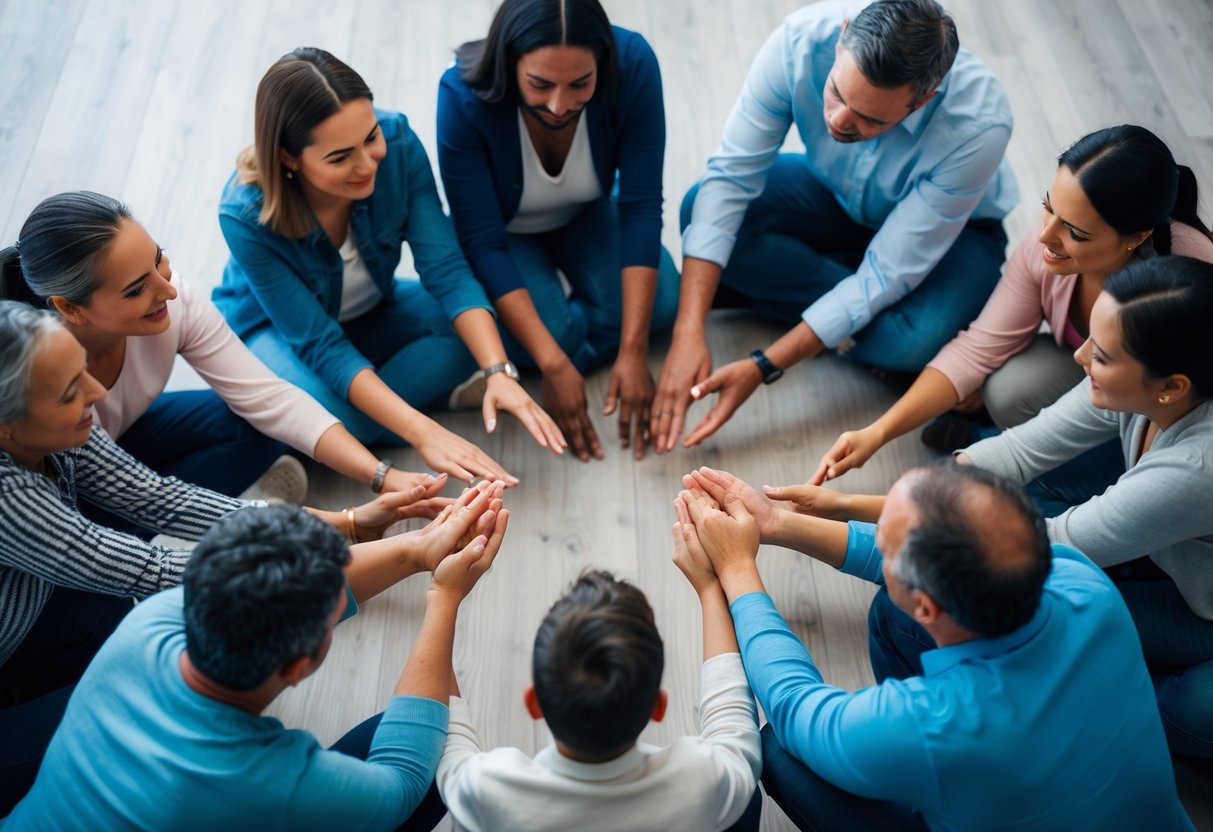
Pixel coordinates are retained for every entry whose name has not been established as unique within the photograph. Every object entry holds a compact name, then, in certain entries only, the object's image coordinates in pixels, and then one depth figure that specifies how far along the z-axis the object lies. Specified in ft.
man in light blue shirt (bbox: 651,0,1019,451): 6.86
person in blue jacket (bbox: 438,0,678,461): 6.54
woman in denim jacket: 6.27
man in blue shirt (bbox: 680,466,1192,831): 4.15
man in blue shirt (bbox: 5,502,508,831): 4.06
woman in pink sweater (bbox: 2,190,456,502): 5.56
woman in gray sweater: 5.13
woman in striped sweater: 4.95
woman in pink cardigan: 5.82
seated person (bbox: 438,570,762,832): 4.06
